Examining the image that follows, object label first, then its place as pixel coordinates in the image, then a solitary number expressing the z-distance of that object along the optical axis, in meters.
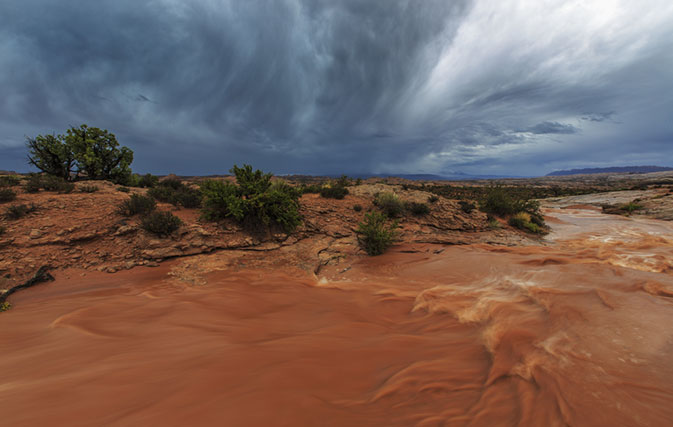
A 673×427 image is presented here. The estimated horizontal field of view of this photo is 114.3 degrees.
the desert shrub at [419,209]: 11.32
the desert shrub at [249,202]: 8.02
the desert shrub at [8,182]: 9.64
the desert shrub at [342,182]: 14.30
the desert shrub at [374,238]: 7.60
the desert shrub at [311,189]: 14.08
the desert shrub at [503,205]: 12.89
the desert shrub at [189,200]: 8.96
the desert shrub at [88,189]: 9.83
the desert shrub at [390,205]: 11.30
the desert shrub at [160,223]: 6.77
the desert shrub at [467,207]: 12.20
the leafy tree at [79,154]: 13.44
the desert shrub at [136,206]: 7.51
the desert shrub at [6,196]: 7.44
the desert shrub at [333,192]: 12.62
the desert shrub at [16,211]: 6.55
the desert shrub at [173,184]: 12.70
